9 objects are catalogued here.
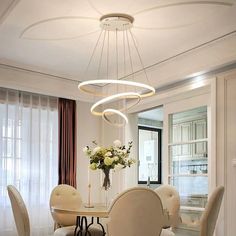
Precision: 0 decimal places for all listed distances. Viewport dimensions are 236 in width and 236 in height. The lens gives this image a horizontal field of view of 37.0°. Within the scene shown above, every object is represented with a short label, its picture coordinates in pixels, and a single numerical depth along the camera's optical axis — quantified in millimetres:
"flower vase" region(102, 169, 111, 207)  3541
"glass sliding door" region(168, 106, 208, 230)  4121
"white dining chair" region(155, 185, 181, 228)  3717
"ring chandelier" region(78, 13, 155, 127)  3258
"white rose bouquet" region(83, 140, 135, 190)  3479
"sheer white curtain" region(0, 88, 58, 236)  4711
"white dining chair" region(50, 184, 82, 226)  4082
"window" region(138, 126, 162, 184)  7281
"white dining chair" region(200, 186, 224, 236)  2928
